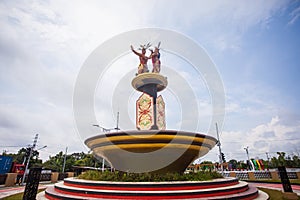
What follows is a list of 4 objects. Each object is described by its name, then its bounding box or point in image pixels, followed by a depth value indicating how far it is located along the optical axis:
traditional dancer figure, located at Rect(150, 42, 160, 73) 16.45
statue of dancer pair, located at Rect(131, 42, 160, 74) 16.41
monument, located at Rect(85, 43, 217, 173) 9.24
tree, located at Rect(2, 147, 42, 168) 45.11
